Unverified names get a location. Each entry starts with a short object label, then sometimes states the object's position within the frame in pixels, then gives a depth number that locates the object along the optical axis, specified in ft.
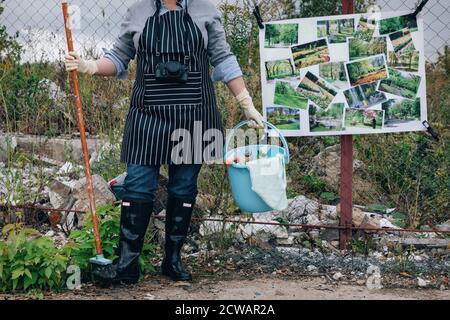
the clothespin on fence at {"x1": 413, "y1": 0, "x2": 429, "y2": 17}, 15.74
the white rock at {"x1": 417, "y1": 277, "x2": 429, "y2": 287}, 14.97
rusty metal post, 16.65
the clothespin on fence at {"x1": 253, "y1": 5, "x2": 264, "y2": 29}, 16.40
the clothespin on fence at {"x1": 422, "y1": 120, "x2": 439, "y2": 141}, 16.16
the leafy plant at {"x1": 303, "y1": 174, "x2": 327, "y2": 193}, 20.31
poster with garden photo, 16.15
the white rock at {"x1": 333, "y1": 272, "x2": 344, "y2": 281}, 15.34
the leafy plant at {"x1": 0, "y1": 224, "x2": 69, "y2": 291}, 13.56
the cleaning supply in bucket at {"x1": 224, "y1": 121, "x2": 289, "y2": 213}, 14.03
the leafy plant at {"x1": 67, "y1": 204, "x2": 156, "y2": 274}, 14.34
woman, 13.74
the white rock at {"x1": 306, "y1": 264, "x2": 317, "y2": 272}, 15.75
